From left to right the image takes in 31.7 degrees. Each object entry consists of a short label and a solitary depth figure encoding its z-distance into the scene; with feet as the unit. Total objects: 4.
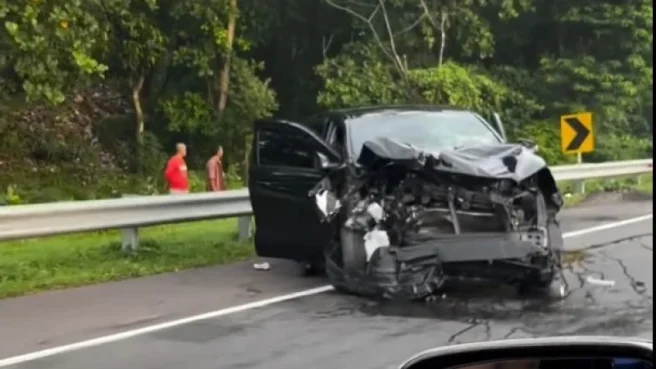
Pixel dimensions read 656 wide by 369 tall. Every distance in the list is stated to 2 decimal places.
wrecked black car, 30.55
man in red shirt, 57.67
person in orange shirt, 65.36
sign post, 67.05
